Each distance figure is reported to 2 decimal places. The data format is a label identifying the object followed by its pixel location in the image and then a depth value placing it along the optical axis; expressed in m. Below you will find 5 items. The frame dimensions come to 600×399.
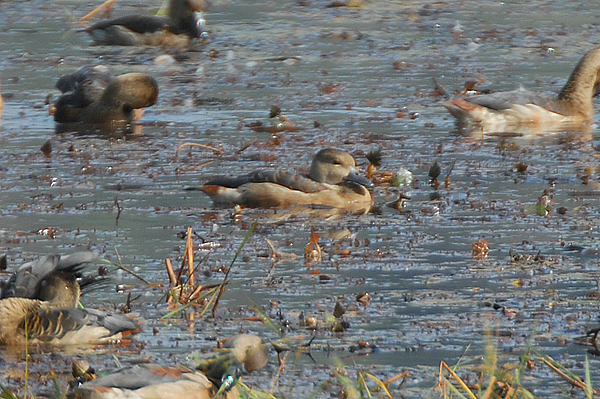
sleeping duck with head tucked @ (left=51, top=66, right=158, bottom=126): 30.28
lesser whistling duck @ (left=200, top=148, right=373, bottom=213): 21.02
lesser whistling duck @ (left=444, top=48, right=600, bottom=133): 29.23
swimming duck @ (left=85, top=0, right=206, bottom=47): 44.06
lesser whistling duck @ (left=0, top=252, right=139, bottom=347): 13.83
